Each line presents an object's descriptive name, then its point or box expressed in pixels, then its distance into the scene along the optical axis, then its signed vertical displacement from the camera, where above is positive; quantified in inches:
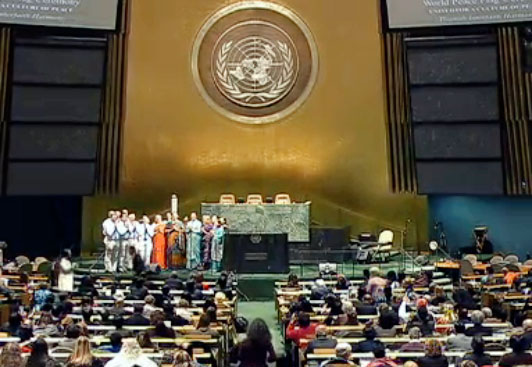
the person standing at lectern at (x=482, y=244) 786.8 +37.3
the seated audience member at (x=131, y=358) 257.0 -22.7
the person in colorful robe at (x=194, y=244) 687.7 +34.6
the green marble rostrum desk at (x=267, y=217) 738.8 +60.9
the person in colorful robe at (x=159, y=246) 697.0 +33.6
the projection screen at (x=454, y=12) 701.3 +234.0
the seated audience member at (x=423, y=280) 552.9 +2.4
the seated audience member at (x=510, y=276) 561.3 +4.6
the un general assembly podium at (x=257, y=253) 680.4 +26.2
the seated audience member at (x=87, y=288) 506.2 -1.0
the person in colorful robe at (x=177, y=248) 697.0 +31.8
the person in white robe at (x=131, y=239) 682.8 +38.9
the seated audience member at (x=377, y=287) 477.7 -1.8
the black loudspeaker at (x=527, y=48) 728.0 +207.6
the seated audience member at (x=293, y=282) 543.4 +1.7
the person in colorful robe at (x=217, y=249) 682.8 +30.1
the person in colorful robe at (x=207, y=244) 685.3 +34.6
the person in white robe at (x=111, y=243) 681.6 +35.7
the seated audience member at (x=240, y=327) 470.9 -24.4
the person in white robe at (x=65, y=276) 586.6 +7.6
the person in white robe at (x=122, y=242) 682.2 +36.5
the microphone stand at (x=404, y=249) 737.7 +34.1
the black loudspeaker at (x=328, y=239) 754.2 +41.7
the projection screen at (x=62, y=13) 700.0 +236.5
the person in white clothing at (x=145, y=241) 685.9 +37.3
